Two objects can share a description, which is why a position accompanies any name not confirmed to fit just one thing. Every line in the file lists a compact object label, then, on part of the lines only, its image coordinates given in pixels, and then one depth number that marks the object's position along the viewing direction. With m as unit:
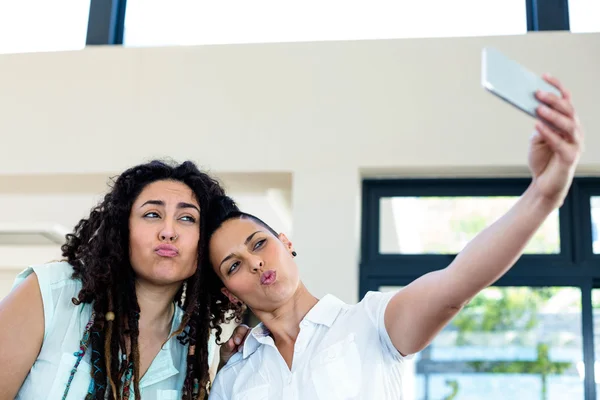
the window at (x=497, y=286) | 3.38
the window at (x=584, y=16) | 3.59
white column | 3.37
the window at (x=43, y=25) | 3.95
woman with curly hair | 1.88
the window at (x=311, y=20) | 3.65
